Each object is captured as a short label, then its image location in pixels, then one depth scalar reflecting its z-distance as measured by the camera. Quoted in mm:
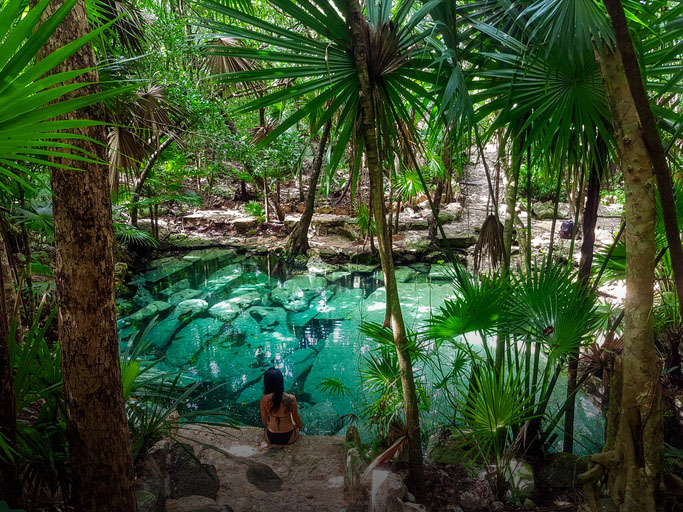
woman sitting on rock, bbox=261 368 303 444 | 3441
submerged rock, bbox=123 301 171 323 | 6980
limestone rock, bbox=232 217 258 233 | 12328
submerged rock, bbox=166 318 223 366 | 5918
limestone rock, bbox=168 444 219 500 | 2744
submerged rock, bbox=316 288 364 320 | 7434
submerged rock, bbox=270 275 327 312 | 8086
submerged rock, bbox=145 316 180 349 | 6373
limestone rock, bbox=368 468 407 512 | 2312
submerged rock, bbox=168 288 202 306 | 7980
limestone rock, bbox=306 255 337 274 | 9828
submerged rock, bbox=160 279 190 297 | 8406
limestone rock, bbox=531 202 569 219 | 11352
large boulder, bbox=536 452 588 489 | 2767
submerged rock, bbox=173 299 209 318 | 7477
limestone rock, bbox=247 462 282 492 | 2877
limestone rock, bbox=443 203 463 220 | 11680
